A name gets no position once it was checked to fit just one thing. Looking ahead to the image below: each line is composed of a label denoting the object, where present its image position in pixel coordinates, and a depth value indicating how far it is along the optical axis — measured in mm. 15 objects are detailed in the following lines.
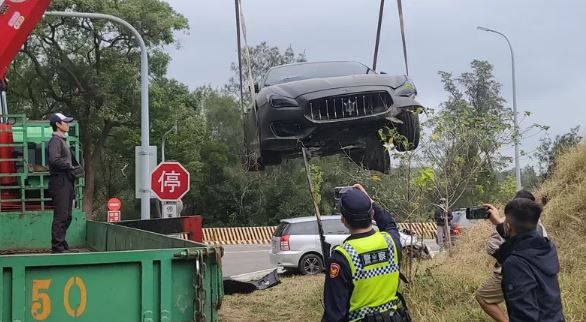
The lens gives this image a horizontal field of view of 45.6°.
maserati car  7926
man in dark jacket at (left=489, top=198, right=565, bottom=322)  3750
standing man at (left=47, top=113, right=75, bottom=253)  6387
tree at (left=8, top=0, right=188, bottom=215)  29391
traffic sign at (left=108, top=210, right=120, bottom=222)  19044
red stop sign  12445
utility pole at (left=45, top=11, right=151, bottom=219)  12398
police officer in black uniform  3518
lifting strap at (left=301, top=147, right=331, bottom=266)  6802
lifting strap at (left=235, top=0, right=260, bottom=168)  7051
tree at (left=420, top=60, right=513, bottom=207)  8188
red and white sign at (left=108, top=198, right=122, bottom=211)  21703
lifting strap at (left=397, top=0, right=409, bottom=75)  7055
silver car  15227
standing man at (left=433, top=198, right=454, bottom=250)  13345
